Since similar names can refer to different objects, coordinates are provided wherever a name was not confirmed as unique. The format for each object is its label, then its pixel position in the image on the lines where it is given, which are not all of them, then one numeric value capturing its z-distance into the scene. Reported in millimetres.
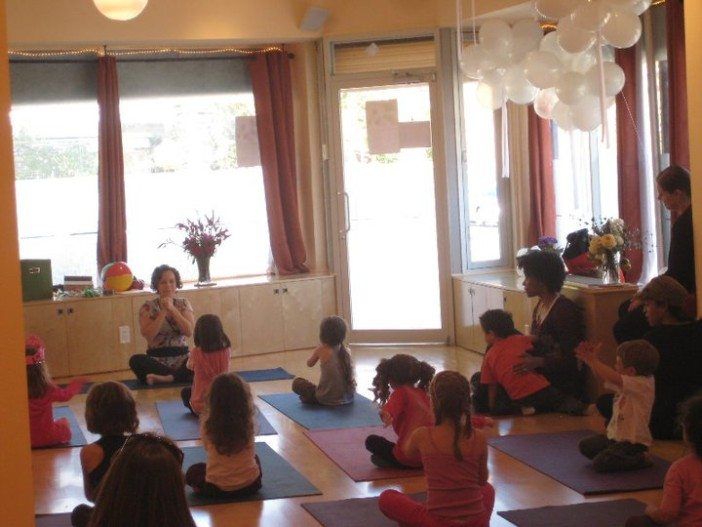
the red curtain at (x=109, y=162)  9008
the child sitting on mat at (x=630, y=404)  5156
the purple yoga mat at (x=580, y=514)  4383
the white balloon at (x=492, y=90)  7176
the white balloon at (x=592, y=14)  5777
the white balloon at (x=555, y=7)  6027
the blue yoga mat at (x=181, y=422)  6336
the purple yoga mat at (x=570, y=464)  4879
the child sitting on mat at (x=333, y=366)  6934
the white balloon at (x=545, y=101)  7133
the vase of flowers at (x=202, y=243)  9086
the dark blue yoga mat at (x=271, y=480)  4969
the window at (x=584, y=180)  8781
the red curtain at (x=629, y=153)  8195
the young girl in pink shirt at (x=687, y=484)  3736
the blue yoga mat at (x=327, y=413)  6445
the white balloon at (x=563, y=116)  6551
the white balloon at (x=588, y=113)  6293
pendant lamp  5629
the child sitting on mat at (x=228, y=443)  4871
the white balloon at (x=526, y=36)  6875
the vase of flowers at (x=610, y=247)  6727
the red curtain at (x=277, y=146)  9469
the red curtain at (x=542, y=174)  9219
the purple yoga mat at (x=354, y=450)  5297
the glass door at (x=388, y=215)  9242
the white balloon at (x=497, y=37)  6852
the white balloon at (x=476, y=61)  6996
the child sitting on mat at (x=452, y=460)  4039
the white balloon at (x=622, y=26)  5801
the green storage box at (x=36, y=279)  8492
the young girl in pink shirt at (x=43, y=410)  6180
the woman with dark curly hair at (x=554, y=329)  6547
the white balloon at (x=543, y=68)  6465
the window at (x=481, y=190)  9273
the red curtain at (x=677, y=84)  7543
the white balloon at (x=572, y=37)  5945
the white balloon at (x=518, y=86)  7066
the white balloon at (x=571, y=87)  6309
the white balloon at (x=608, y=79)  6191
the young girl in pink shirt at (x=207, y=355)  6684
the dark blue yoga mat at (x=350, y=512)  4527
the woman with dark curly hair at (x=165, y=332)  7914
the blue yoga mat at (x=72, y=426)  6293
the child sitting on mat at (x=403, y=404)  5262
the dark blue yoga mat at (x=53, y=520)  4680
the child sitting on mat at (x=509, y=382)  6480
